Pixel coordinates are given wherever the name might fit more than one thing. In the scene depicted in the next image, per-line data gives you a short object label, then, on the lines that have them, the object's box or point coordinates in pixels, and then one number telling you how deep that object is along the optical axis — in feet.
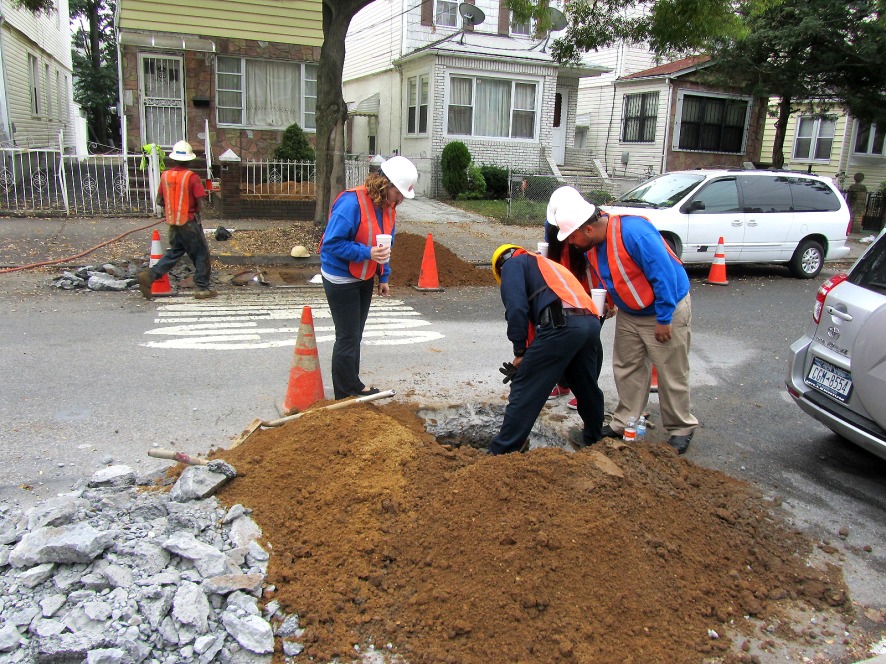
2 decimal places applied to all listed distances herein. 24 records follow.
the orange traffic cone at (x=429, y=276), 35.35
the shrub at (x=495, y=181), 72.08
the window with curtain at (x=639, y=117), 82.58
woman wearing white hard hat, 16.84
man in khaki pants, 15.19
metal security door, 57.57
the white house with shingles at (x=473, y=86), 73.36
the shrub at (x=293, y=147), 60.08
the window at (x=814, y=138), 85.87
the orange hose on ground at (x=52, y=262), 34.44
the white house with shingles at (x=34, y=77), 65.98
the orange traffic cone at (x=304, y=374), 18.24
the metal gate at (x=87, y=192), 48.75
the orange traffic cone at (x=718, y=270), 39.29
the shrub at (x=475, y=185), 70.18
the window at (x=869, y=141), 83.25
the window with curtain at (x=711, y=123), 82.07
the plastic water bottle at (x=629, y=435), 15.78
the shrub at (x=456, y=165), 69.92
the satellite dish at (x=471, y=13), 69.87
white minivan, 39.40
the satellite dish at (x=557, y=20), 57.93
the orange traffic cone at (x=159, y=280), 31.60
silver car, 14.06
